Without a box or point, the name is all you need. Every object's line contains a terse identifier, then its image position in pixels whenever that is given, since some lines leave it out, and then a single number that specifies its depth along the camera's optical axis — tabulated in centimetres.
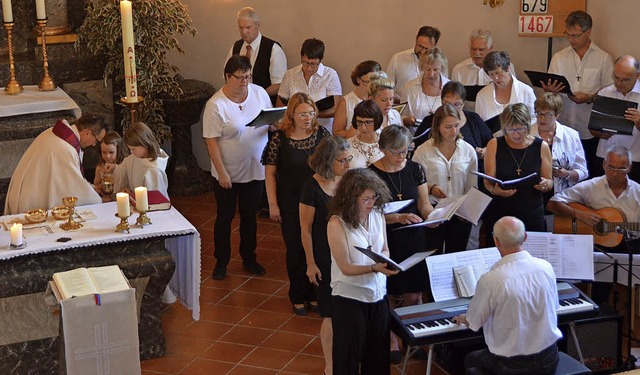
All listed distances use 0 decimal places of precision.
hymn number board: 898
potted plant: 927
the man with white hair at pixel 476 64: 886
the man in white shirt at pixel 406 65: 897
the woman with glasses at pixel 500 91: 815
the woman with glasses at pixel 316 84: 901
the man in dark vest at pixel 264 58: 948
